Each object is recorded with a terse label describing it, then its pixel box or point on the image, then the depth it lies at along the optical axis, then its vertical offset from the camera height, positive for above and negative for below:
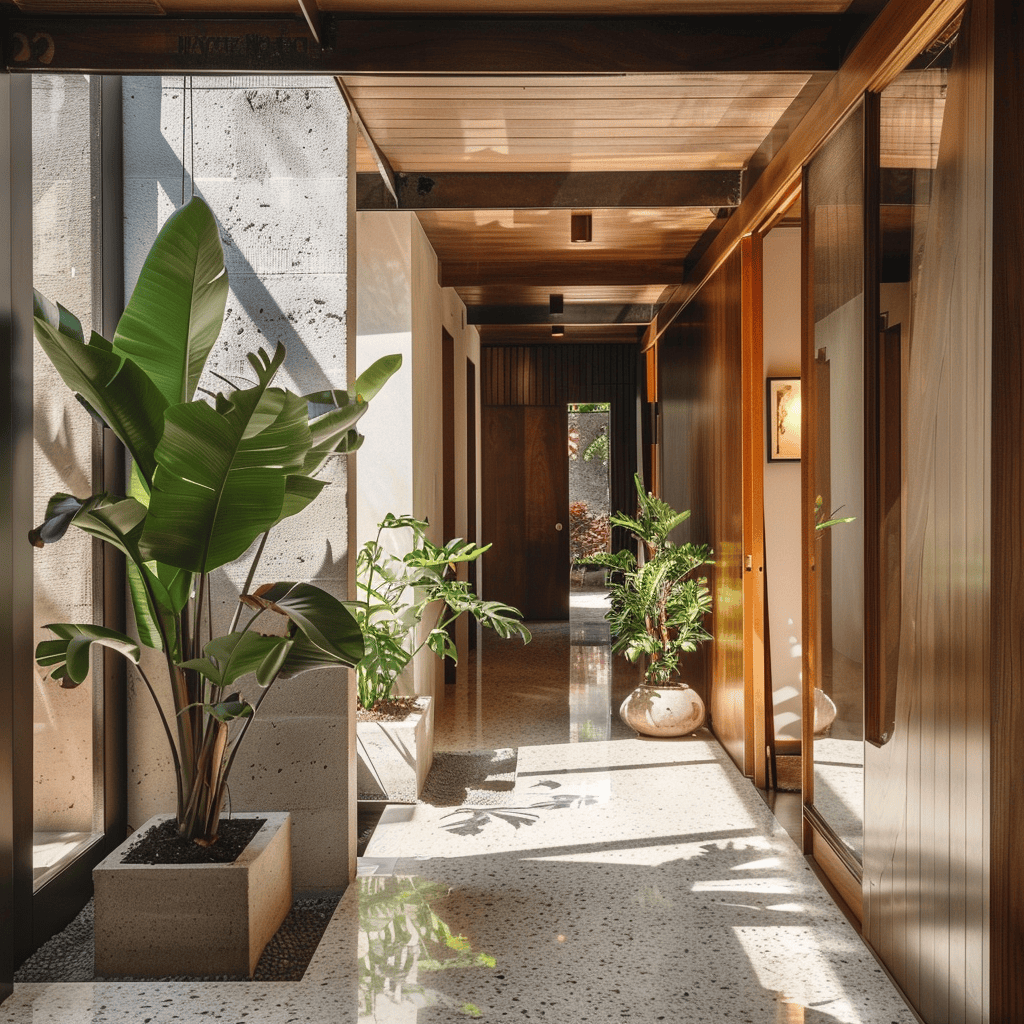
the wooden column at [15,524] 2.49 -0.03
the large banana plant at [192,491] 2.24 +0.06
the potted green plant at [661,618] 5.12 -0.61
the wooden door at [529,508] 10.28 +0.03
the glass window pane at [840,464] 2.70 +0.13
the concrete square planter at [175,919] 2.52 -1.07
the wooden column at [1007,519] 1.77 -0.02
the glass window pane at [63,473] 2.81 +0.13
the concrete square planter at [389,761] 4.09 -1.07
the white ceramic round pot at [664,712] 5.10 -1.08
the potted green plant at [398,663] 3.88 -0.61
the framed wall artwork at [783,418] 4.87 +0.46
